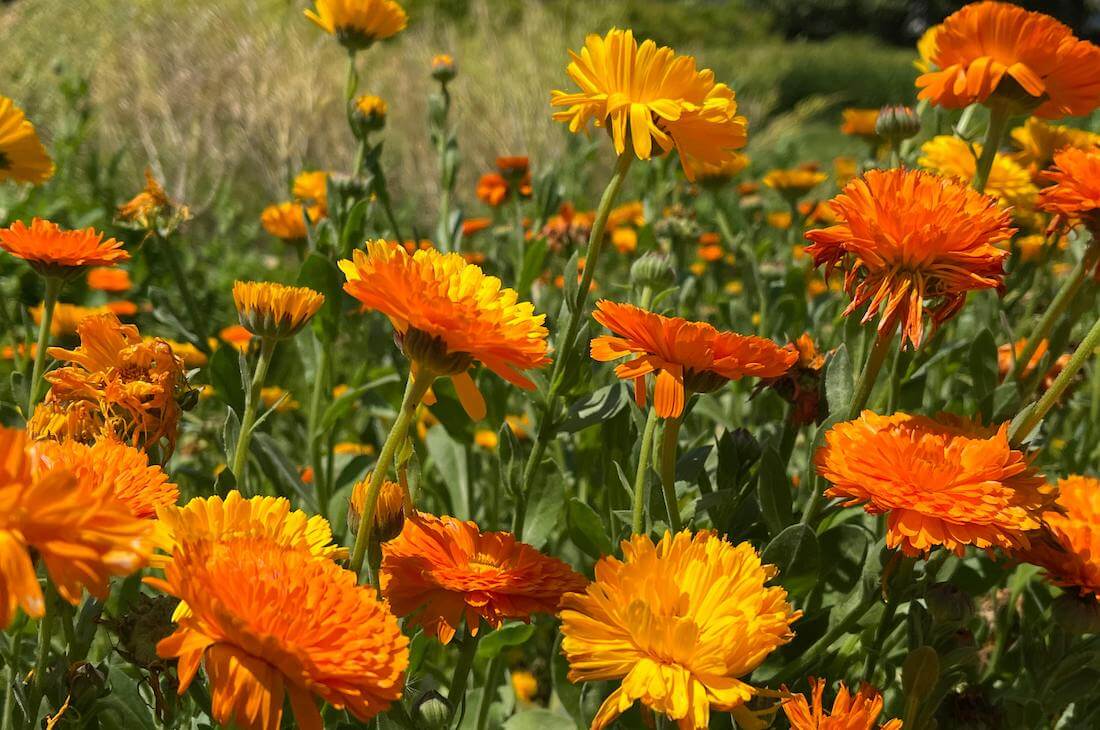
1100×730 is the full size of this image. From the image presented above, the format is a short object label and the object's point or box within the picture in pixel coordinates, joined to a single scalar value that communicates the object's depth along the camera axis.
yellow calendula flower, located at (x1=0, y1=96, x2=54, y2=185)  0.91
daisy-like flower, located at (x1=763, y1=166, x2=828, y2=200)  1.60
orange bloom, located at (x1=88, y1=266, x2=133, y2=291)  1.44
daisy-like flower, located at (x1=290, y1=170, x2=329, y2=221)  1.27
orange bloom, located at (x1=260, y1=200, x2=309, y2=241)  1.21
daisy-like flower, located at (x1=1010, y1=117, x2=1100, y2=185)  1.03
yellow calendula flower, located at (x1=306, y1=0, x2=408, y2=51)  1.05
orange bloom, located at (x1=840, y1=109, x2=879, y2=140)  1.51
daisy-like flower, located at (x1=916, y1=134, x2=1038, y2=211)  1.01
